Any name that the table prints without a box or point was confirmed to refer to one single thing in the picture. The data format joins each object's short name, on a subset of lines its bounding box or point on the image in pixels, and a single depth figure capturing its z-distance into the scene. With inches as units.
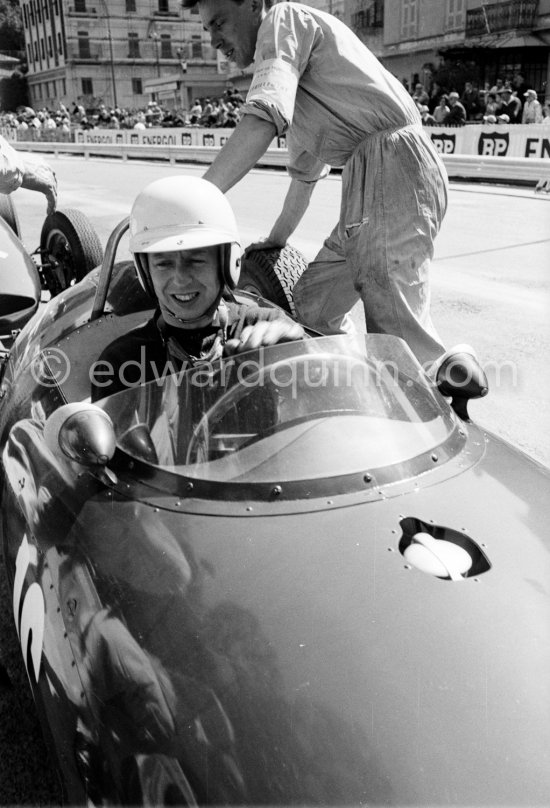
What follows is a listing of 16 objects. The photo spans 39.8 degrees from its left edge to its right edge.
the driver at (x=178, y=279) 93.0
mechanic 107.2
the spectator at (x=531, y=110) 671.8
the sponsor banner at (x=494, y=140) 558.6
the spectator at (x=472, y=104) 793.6
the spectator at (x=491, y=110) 667.9
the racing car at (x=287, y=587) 48.8
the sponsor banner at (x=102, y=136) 1205.7
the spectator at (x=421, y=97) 832.9
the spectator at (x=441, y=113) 710.5
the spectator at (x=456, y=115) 689.2
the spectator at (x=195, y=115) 1206.3
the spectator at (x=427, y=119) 706.8
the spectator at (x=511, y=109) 706.2
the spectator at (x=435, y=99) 859.9
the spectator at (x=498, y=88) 815.7
